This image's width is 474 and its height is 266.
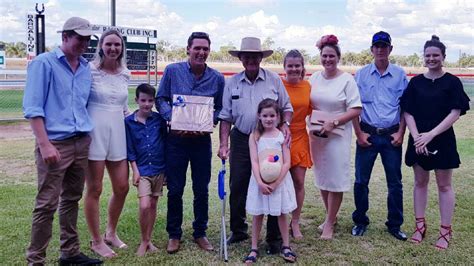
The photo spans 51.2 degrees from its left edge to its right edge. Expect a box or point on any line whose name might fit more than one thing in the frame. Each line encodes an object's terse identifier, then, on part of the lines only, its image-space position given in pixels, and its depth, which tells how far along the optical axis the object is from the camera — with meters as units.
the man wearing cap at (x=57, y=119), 3.53
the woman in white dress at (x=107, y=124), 4.02
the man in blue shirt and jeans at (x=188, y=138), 4.33
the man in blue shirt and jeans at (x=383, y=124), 4.87
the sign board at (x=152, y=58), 15.36
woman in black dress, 4.55
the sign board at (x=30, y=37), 10.81
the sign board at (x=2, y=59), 13.35
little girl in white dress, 4.21
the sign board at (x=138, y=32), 13.54
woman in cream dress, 4.68
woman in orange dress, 4.58
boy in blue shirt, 4.31
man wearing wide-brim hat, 4.36
